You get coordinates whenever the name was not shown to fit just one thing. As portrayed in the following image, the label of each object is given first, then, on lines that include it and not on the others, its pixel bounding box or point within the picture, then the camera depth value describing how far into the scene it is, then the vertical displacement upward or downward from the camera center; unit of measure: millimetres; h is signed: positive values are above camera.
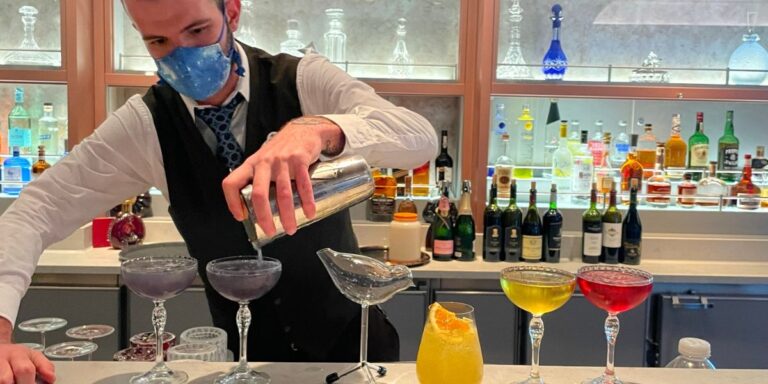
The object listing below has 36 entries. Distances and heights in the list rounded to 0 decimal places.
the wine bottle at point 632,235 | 2785 -277
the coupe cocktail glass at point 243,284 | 1066 -198
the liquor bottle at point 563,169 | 3076 -15
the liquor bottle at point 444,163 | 3072 -5
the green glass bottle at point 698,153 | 3039 +71
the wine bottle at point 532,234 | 2775 -282
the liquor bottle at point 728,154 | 3043 +72
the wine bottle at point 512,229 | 2773 -261
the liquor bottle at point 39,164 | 2889 -54
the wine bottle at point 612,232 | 2756 -261
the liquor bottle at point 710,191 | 3008 -93
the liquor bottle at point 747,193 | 3041 -100
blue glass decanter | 2994 +463
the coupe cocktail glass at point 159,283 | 1062 -200
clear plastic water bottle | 1282 -343
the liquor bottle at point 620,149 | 3120 +82
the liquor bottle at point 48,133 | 3080 +83
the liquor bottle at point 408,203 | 2944 -179
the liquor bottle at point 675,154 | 3057 +63
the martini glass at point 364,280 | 1090 -189
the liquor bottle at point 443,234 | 2768 -290
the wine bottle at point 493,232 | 2762 -274
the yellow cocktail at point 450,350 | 1037 -283
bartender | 1370 -18
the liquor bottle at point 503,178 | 2988 -61
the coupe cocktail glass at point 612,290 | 1101 -198
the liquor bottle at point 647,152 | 3049 +68
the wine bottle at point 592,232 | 2764 -266
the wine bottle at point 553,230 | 2770 -260
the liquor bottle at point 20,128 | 3049 +100
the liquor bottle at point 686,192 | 3005 -101
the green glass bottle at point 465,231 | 2779 -277
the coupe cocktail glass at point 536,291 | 1099 -202
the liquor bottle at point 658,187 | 2975 -82
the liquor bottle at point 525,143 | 3164 +100
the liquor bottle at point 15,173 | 2971 -97
